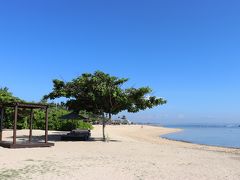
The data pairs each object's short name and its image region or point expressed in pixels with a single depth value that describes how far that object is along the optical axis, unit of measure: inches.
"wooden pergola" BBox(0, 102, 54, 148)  360.8
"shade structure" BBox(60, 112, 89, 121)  563.0
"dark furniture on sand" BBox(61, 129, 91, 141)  487.8
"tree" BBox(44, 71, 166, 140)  478.2
